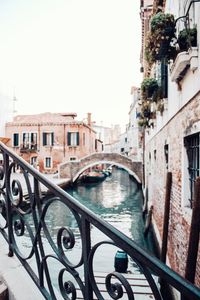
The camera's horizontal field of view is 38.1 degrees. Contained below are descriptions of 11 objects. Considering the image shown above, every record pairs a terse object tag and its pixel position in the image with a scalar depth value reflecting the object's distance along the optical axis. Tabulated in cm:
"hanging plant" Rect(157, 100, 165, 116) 558
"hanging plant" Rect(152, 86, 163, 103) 556
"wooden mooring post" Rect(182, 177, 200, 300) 262
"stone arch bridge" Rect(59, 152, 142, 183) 2198
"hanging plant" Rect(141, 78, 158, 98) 568
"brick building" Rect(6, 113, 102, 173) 2595
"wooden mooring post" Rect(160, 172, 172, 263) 440
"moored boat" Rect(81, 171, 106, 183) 2620
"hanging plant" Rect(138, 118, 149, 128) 837
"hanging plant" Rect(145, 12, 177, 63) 335
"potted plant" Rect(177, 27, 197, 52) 293
